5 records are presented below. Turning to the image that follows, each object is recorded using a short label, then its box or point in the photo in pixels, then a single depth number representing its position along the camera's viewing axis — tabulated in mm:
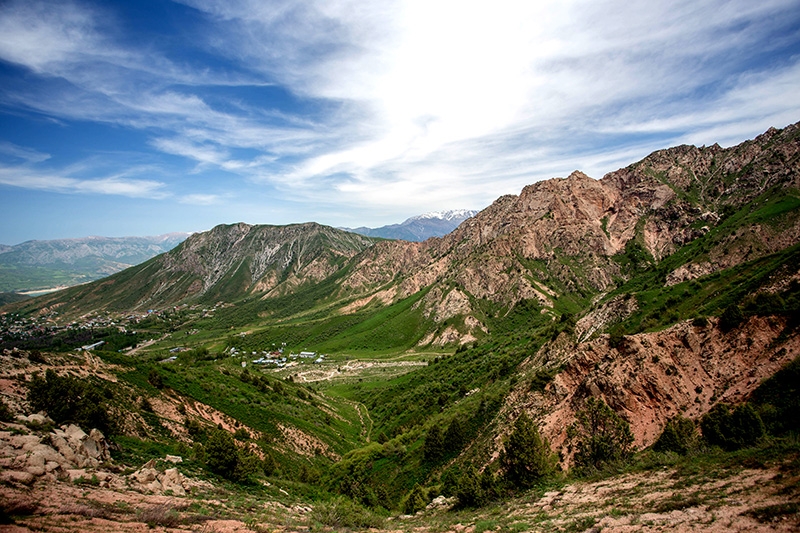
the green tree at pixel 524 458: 23469
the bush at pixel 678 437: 20706
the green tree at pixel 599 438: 23391
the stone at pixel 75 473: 15836
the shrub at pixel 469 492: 22781
